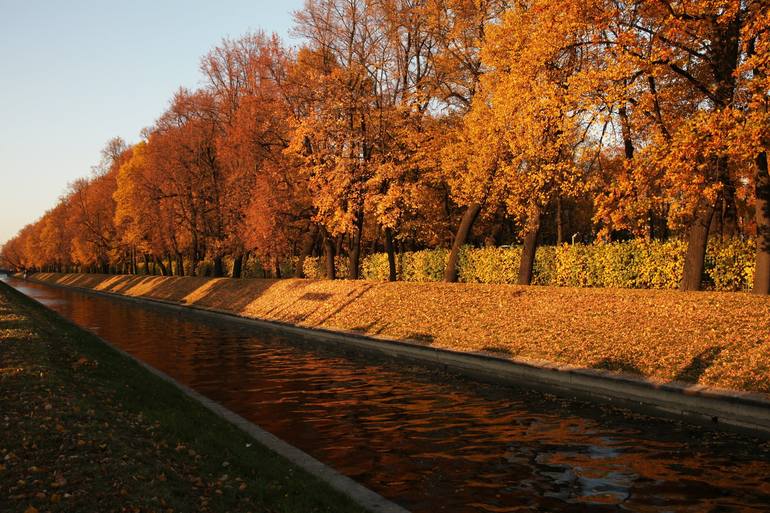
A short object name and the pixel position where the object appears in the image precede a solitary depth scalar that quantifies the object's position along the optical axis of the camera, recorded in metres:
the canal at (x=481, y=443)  7.78
